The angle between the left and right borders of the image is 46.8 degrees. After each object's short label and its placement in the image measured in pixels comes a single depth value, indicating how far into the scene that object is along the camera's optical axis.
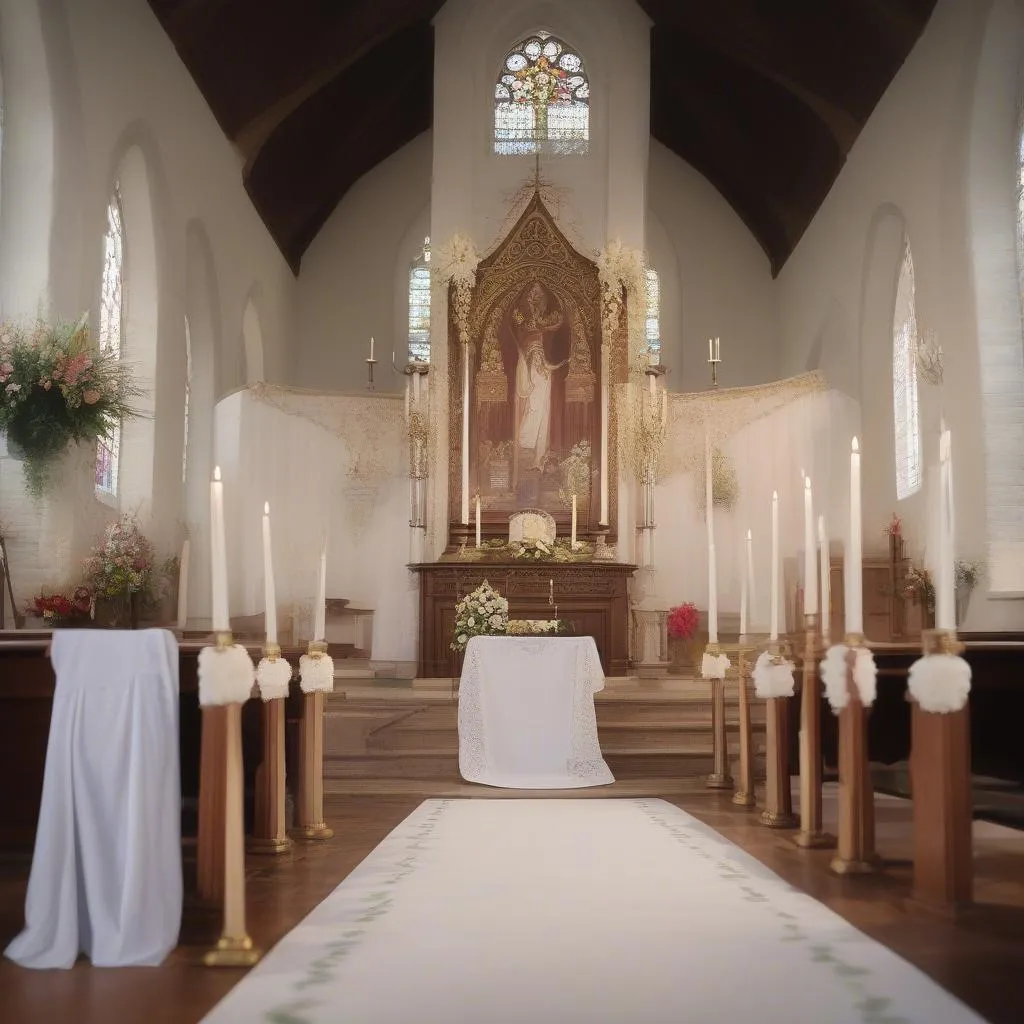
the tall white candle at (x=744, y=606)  6.62
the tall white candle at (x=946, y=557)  3.95
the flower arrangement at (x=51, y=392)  7.32
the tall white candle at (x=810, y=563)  5.05
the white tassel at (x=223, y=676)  3.35
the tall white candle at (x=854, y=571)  4.46
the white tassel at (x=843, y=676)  4.39
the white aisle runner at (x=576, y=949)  2.78
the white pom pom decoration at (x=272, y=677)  4.64
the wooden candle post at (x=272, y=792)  4.91
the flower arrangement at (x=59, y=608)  7.88
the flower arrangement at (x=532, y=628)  7.79
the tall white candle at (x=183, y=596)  7.91
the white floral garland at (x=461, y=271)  12.31
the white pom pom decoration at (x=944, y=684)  3.84
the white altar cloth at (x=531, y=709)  7.23
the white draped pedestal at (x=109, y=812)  3.26
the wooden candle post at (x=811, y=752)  5.10
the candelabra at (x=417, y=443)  11.95
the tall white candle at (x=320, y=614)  5.12
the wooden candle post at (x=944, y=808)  3.81
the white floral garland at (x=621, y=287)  12.34
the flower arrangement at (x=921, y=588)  10.13
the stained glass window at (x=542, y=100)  13.48
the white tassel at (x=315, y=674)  5.23
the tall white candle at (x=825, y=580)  5.05
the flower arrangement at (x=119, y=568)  8.48
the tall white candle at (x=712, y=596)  6.42
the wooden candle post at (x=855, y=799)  4.55
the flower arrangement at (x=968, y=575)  9.69
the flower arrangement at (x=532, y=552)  10.86
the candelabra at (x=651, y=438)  11.92
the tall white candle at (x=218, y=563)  3.36
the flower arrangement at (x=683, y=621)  11.74
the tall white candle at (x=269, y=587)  4.09
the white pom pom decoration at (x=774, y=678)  5.57
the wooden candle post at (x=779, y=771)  5.68
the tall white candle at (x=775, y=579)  5.73
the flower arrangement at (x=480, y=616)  7.80
